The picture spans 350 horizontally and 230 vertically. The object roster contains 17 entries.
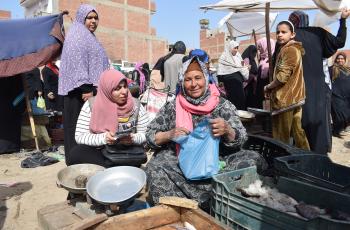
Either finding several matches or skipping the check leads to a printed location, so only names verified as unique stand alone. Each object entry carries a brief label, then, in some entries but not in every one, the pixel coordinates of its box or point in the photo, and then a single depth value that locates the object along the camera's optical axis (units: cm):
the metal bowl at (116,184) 206
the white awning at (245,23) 648
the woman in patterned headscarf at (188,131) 239
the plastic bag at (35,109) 567
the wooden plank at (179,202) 197
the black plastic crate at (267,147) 276
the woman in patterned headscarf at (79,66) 349
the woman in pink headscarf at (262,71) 518
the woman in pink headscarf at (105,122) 265
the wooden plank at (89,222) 171
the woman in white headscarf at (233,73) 598
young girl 334
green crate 152
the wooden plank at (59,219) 209
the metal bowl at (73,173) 229
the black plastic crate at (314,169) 204
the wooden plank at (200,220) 181
